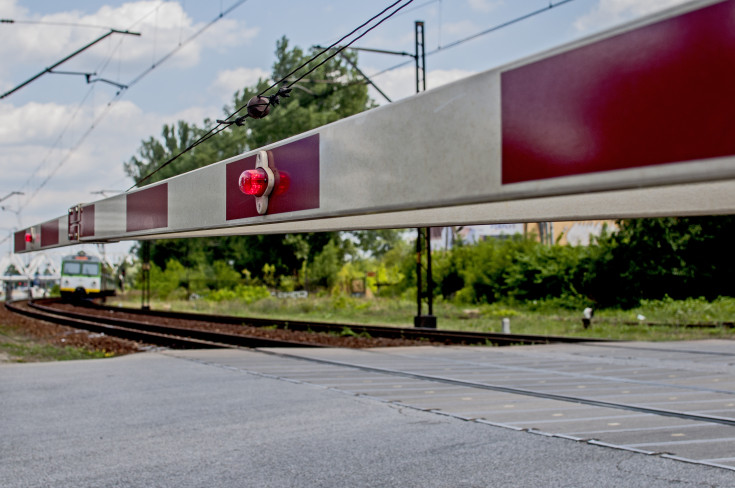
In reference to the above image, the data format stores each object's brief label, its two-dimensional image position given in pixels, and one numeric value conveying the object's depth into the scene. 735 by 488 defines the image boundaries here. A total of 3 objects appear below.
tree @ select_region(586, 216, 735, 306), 23.70
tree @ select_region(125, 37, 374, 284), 40.97
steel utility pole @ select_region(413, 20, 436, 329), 18.64
